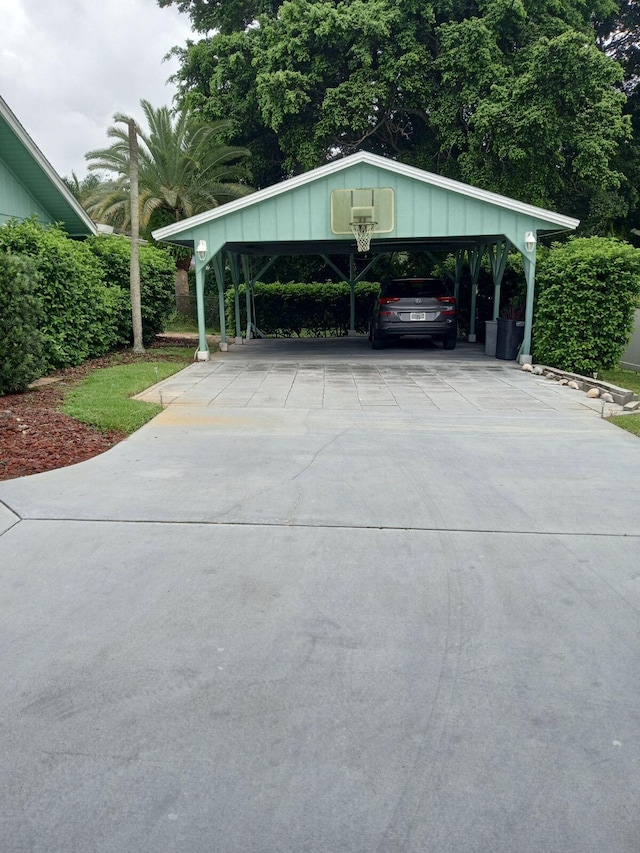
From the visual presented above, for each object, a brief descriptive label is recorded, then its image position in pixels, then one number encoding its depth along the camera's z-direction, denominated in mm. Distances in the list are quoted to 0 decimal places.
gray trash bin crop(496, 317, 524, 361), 14180
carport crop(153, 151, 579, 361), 13078
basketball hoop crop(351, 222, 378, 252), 13055
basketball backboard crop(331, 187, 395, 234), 13220
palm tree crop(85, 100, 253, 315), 23203
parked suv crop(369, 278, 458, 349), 15398
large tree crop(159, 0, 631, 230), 18766
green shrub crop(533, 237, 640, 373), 11547
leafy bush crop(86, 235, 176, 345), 15188
